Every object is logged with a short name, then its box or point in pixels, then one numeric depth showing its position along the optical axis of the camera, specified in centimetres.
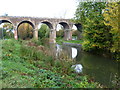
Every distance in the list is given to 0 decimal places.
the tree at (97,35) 948
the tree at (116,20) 532
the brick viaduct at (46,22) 2423
